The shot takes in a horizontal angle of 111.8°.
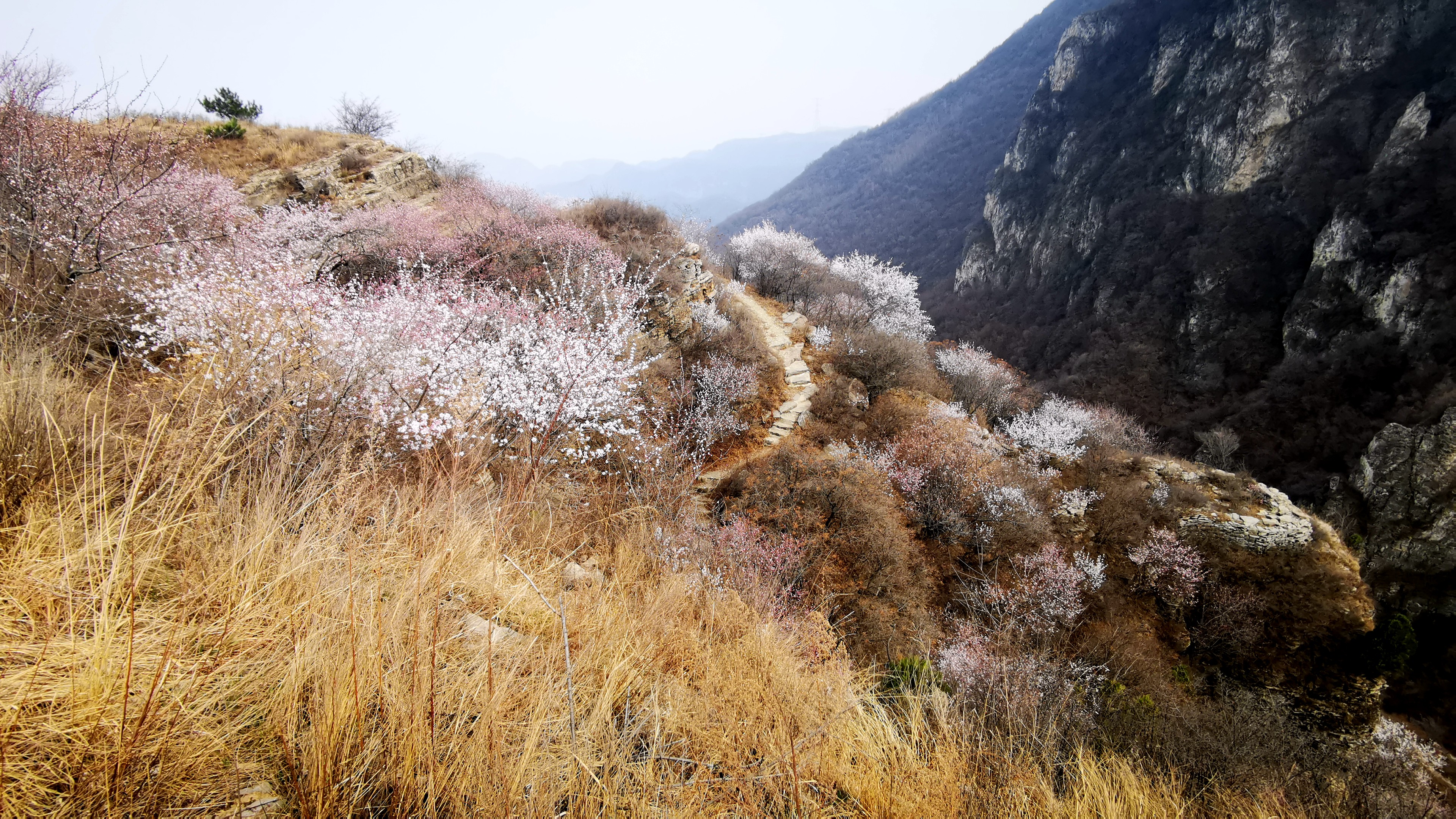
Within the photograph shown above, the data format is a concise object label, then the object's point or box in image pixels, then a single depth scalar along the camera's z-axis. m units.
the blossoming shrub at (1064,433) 16.17
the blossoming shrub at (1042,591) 10.23
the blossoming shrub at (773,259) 23.22
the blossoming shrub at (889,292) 24.75
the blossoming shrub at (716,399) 11.53
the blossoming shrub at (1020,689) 2.89
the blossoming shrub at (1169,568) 12.75
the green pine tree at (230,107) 15.35
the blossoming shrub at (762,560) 4.99
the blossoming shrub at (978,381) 20.33
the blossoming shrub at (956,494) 11.72
